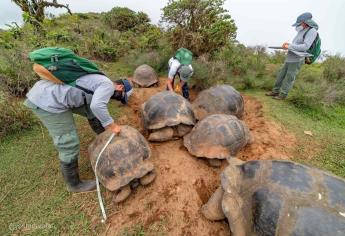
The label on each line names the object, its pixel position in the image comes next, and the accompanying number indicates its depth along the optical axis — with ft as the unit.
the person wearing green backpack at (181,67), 15.76
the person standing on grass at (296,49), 15.51
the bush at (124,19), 36.73
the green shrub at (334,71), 21.89
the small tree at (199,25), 21.12
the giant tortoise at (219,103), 13.75
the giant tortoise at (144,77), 19.66
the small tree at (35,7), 29.96
